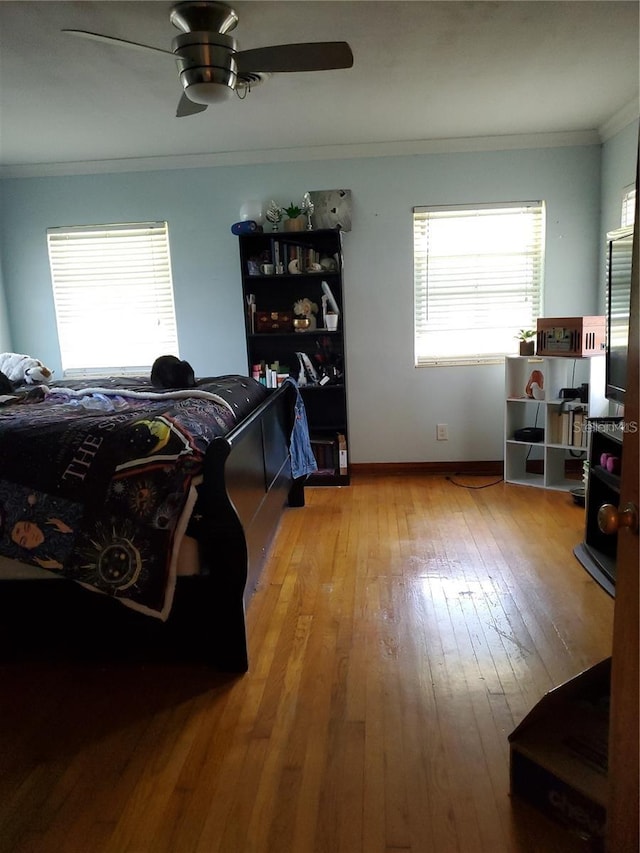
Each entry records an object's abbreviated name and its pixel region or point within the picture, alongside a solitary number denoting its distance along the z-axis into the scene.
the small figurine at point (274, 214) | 3.91
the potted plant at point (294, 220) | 3.87
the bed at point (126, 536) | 1.77
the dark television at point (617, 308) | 2.68
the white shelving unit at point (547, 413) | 3.67
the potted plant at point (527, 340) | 3.78
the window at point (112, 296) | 4.25
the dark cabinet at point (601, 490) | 2.57
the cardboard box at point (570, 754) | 1.27
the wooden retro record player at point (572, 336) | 3.49
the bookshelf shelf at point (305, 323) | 3.95
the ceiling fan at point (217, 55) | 2.03
